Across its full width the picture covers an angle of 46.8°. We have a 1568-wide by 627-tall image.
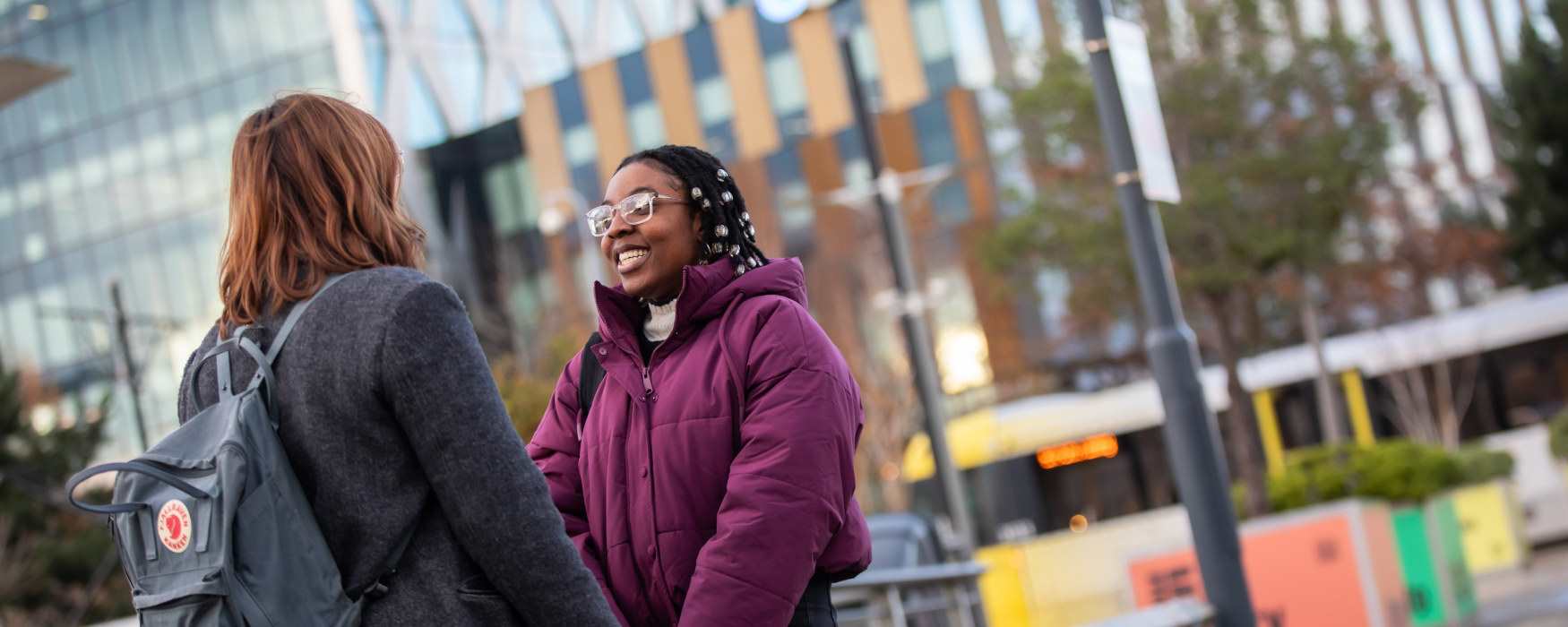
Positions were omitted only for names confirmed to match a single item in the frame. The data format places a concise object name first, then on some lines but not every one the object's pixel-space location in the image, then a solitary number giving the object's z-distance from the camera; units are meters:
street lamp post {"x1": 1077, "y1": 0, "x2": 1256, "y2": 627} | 8.09
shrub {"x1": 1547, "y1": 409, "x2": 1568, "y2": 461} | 23.47
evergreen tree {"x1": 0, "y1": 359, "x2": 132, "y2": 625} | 30.58
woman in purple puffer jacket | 2.87
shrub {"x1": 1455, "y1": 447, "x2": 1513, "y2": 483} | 21.10
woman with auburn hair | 2.59
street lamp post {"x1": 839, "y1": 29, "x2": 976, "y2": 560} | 15.27
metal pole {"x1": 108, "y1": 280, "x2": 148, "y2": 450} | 20.43
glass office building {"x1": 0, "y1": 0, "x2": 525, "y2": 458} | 46.34
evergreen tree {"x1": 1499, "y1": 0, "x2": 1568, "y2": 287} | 45.12
